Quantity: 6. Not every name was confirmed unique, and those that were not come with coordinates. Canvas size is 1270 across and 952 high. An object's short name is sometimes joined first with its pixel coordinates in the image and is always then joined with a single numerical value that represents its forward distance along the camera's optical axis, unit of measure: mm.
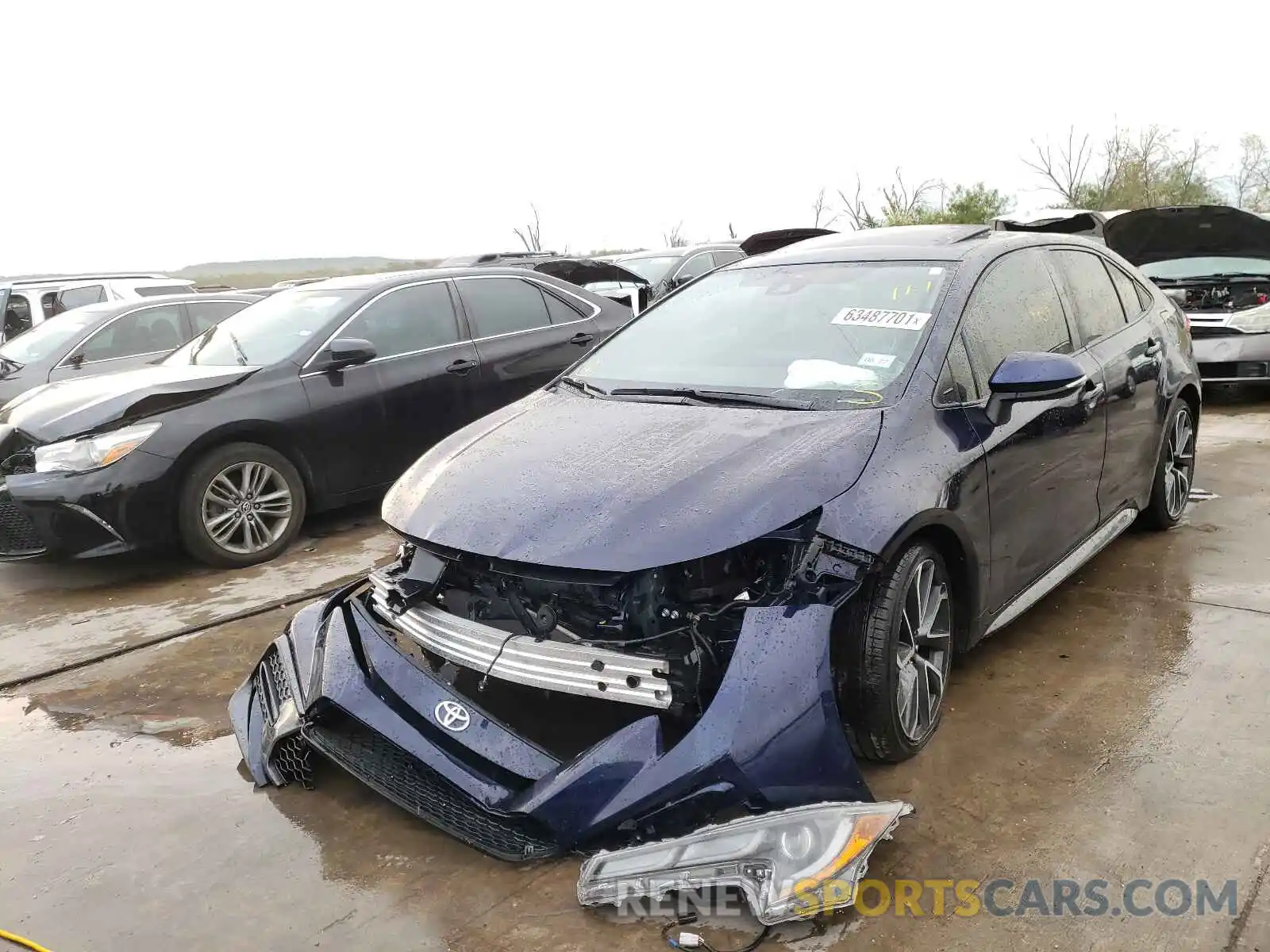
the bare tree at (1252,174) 43406
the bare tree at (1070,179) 41312
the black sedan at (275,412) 4984
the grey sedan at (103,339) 8445
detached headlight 2182
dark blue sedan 2359
